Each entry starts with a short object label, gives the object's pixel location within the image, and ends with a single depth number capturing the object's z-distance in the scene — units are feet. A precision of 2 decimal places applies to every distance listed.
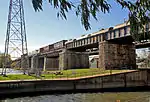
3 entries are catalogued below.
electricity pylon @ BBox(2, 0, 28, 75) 91.79
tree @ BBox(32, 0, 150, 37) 15.53
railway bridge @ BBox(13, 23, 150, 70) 98.23
